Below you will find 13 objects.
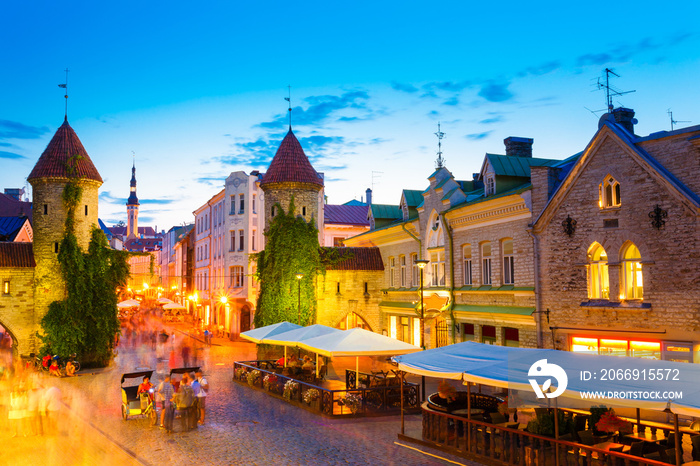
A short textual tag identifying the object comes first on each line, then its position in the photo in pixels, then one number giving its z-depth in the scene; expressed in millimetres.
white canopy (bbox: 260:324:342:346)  23422
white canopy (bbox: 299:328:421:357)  19547
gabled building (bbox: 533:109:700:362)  17703
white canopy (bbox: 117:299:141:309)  50159
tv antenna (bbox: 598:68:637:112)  22897
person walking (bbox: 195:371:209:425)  17859
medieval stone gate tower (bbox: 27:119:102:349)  32594
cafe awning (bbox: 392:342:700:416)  10055
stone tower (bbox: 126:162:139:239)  179375
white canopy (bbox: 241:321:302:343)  26219
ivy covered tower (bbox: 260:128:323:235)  36312
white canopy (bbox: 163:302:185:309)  56138
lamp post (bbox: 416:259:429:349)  22062
